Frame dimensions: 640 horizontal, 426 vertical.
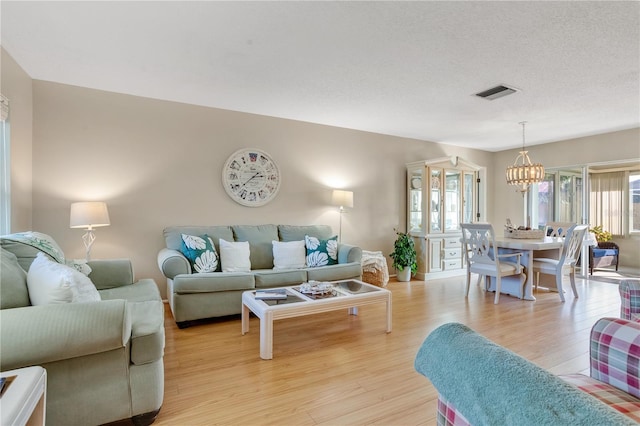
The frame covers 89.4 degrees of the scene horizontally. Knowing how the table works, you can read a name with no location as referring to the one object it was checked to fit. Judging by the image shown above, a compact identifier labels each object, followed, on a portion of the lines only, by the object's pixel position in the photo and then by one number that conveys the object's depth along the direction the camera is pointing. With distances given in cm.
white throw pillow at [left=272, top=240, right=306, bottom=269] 382
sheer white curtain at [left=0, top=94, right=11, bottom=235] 268
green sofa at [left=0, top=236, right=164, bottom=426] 137
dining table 388
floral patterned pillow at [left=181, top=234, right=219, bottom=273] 333
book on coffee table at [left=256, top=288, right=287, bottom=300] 266
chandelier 439
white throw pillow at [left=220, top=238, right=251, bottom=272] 354
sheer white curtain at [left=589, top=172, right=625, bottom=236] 625
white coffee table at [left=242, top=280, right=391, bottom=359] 238
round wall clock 415
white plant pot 506
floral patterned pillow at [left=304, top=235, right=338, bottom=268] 393
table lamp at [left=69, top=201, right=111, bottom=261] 301
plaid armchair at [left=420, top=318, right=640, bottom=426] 118
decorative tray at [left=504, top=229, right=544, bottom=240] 432
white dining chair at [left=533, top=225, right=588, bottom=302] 392
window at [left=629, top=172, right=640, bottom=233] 596
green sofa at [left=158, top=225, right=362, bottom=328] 303
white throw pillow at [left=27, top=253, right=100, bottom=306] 154
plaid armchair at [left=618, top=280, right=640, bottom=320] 191
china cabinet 527
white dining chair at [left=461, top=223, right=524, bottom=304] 388
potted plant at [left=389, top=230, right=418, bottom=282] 503
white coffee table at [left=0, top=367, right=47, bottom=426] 96
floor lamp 460
